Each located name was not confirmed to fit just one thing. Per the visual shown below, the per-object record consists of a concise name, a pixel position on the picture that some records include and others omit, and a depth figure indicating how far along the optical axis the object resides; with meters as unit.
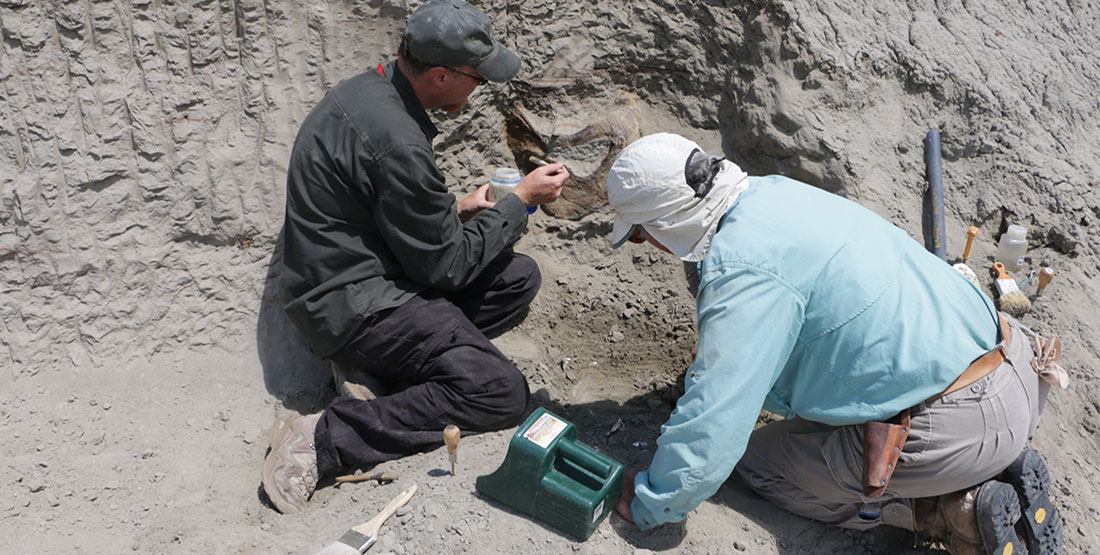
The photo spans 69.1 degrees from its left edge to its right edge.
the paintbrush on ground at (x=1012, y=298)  3.59
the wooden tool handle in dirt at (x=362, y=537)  2.40
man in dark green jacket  2.84
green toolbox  2.43
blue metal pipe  3.78
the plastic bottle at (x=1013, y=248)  3.75
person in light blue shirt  2.17
